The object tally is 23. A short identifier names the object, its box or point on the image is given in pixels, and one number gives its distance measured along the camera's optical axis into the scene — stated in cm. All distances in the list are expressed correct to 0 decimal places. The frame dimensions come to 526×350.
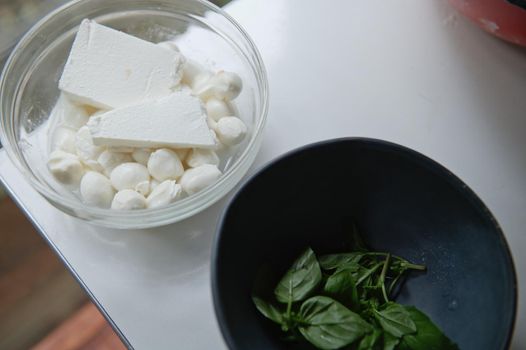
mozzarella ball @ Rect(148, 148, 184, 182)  64
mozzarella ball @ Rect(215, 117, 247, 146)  68
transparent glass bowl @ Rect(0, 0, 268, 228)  63
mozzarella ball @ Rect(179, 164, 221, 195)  64
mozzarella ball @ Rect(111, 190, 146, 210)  62
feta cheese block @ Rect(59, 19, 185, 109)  68
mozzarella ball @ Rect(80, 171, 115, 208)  64
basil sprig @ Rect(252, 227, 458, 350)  53
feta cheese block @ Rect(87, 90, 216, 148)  65
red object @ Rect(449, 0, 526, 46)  72
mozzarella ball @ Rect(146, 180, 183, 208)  63
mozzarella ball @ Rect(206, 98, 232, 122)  71
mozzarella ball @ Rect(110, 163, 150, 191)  64
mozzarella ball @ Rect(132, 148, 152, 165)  66
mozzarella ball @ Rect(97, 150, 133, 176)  66
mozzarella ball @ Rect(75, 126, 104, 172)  66
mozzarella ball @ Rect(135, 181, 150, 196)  65
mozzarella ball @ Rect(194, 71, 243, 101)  70
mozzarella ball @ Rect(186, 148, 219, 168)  67
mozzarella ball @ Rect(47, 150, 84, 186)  65
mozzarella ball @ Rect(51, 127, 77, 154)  68
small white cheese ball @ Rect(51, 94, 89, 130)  70
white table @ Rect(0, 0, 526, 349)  64
